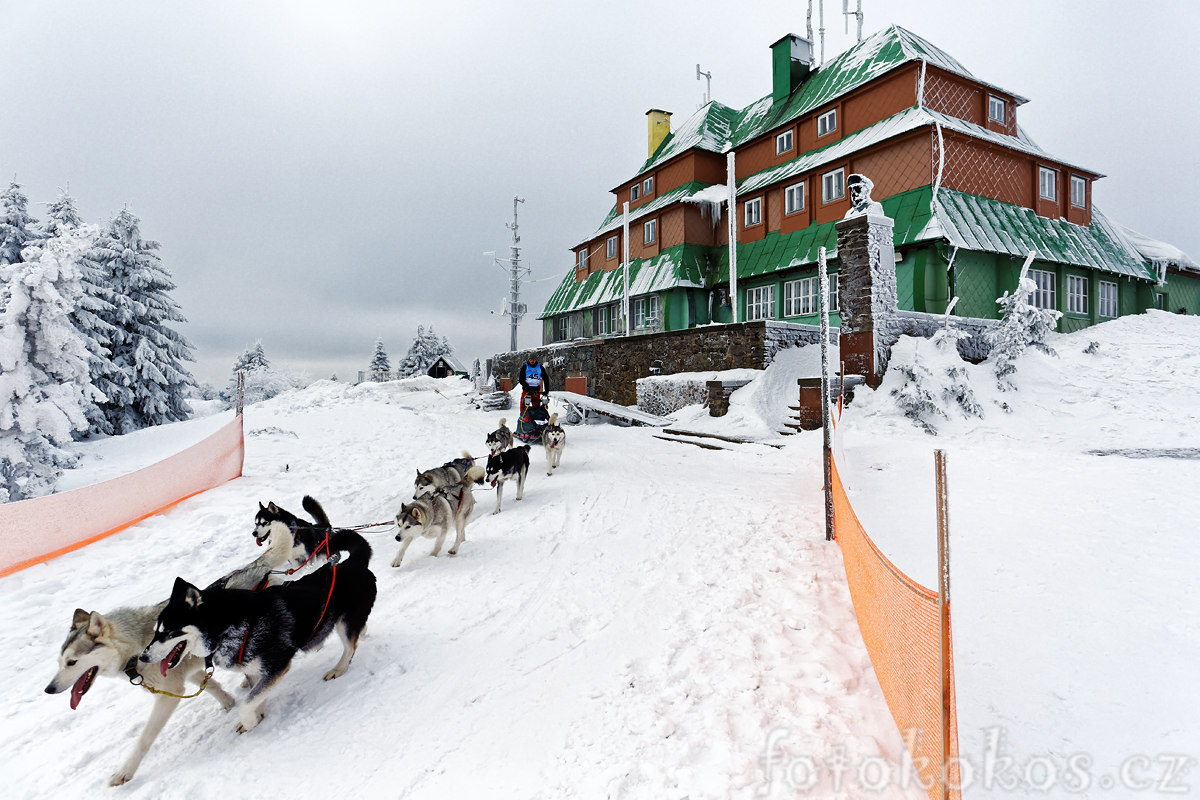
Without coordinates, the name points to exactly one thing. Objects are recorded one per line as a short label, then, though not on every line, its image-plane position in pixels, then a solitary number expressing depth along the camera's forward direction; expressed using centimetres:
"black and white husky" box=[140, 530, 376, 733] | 277
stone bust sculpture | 1250
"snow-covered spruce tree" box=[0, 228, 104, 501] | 1081
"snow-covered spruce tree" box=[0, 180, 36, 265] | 1925
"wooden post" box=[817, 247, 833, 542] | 595
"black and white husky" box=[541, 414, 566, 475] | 1002
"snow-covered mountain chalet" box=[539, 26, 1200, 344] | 1717
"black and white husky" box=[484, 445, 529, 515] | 761
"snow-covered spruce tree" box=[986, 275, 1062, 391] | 1236
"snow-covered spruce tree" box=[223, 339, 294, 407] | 4542
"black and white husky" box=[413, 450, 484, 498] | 678
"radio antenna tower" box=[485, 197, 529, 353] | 3462
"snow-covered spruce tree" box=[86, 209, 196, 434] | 1988
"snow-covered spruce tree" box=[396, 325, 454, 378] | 5519
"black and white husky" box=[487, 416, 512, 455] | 931
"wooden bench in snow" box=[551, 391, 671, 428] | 1567
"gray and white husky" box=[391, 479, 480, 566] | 552
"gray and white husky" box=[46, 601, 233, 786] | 262
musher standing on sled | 1148
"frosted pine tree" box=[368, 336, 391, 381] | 5675
